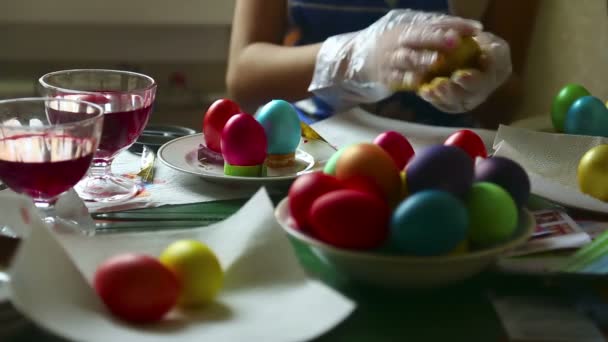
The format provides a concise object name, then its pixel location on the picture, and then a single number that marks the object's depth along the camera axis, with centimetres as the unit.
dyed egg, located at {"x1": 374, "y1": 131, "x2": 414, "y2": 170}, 107
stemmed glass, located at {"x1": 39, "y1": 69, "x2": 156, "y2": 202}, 116
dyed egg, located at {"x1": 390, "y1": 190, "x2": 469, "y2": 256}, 90
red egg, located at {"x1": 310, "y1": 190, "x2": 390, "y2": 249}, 91
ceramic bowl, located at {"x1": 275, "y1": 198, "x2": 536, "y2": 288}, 91
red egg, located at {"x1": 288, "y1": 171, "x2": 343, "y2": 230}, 95
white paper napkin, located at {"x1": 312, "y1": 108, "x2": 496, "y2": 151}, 133
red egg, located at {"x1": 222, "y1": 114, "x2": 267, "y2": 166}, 116
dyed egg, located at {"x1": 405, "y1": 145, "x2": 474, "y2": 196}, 95
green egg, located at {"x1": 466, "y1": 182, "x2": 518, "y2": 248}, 94
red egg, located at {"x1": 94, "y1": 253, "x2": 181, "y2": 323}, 87
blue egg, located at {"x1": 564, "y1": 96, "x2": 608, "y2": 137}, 130
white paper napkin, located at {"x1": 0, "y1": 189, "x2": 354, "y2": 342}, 85
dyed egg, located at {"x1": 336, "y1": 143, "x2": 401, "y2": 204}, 96
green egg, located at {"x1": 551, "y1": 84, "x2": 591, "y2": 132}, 136
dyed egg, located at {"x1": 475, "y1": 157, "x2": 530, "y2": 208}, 100
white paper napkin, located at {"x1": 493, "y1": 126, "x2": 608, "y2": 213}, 121
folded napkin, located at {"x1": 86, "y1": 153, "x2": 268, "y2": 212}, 113
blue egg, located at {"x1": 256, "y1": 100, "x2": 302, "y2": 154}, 121
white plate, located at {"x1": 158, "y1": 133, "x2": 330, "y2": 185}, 116
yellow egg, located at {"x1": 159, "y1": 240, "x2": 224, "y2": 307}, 90
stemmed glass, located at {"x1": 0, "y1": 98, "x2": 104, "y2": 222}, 102
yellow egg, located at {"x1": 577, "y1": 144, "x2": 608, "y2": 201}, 114
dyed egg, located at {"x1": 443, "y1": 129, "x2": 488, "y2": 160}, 110
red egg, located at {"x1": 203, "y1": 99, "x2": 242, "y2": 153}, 124
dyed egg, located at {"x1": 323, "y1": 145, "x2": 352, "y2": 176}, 100
